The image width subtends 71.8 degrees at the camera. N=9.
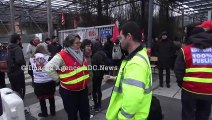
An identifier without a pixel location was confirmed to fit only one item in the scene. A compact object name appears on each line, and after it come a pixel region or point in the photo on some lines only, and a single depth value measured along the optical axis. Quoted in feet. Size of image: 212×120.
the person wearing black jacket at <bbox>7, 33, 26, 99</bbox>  10.99
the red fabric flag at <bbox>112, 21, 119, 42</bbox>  19.03
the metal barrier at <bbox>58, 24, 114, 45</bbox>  22.62
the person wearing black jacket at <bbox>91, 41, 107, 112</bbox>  10.73
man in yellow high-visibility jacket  4.13
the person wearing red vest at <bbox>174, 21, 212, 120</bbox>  6.89
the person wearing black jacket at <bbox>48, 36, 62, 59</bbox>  19.94
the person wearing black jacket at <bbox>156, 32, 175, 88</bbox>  16.46
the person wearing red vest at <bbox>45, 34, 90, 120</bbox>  7.95
